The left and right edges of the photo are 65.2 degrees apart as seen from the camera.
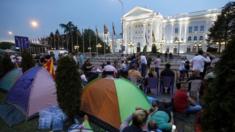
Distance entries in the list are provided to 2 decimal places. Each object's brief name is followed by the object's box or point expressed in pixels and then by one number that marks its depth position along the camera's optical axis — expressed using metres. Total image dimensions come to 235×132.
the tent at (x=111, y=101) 4.73
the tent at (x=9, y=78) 8.98
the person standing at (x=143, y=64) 11.90
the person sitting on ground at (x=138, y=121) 2.90
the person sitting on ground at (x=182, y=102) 5.38
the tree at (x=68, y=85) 4.95
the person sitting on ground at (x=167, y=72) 7.91
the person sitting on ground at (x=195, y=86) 6.85
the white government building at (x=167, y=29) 61.28
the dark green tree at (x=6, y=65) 9.68
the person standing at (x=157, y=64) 11.98
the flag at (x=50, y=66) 7.14
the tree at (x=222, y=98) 1.88
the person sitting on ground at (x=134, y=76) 8.52
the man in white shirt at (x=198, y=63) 8.29
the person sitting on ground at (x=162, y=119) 4.01
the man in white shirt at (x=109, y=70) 8.11
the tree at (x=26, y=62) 8.95
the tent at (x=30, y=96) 5.78
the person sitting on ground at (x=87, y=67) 10.31
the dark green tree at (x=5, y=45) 80.91
